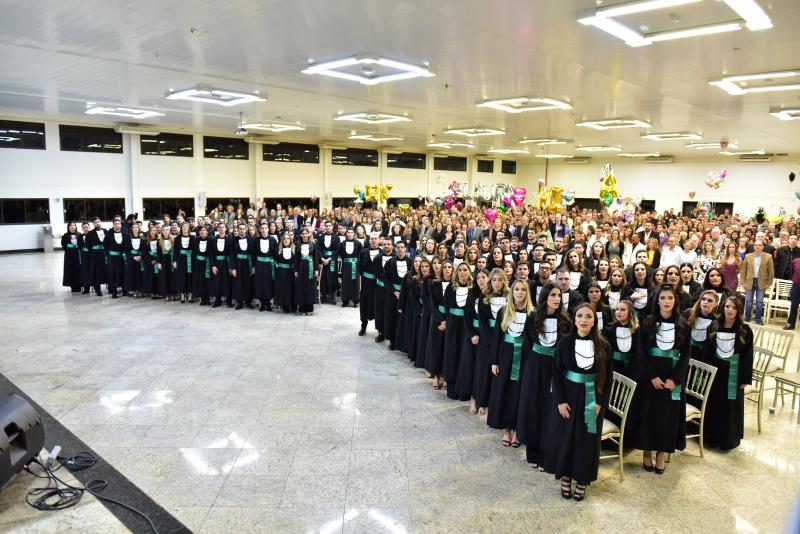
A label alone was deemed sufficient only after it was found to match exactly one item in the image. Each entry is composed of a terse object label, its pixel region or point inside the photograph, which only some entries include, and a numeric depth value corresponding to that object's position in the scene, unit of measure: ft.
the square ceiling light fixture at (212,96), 33.10
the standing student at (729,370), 17.06
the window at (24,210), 58.90
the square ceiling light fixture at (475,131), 55.31
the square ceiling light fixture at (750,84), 26.18
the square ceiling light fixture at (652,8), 15.85
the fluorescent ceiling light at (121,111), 45.87
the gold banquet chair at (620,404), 15.48
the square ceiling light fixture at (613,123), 43.27
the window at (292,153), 79.87
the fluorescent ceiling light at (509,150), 84.48
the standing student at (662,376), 15.81
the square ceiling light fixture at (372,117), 44.22
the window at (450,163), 104.83
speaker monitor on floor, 13.56
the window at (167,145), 67.41
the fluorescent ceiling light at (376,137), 65.41
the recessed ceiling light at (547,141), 63.41
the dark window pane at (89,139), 61.52
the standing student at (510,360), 17.29
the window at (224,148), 73.31
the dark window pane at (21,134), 57.38
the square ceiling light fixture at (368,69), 24.75
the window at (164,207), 68.28
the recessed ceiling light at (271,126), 51.15
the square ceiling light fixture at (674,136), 54.48
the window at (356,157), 88.02
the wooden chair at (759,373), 19.38
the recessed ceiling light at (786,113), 36.88
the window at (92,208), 63.21
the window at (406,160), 96.78
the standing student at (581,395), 14.11
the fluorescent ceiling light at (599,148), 74.43
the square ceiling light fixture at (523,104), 34.55
